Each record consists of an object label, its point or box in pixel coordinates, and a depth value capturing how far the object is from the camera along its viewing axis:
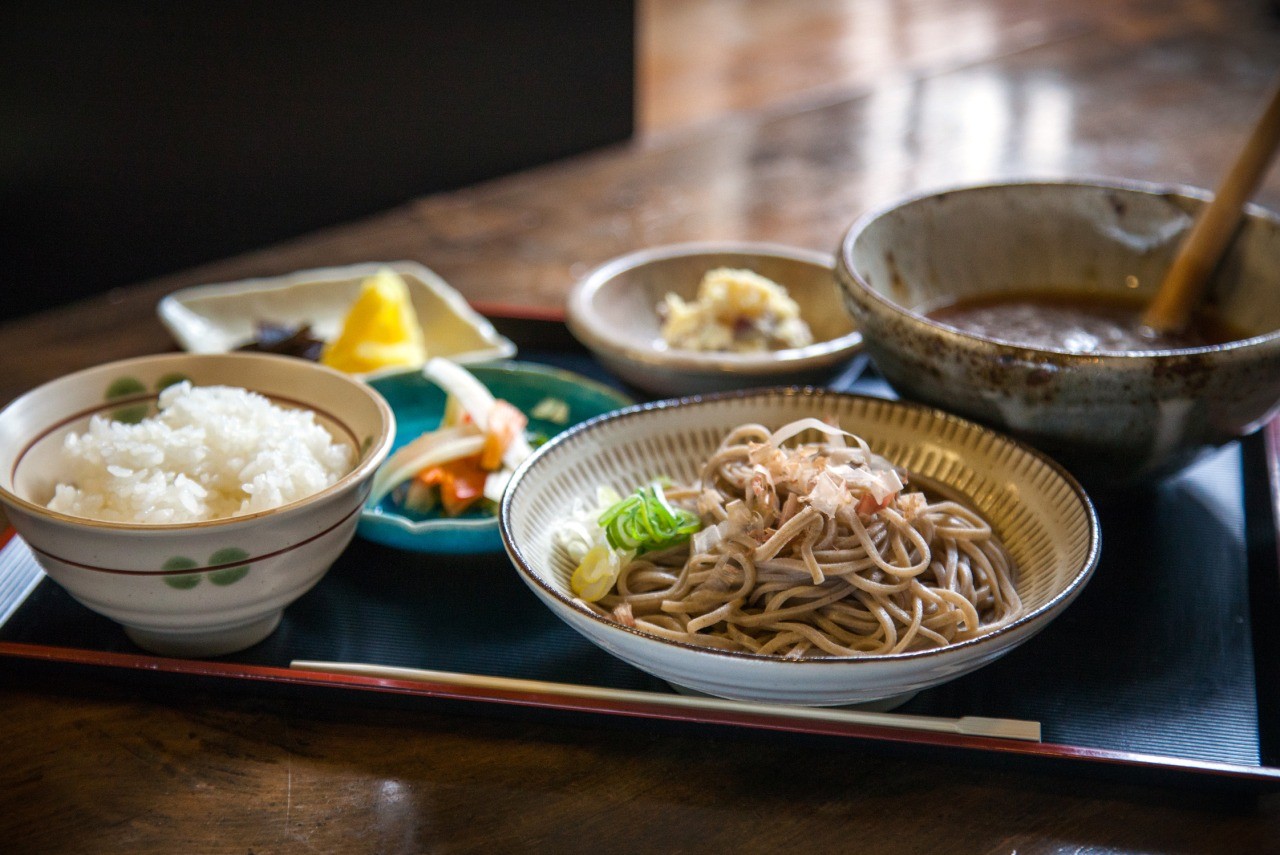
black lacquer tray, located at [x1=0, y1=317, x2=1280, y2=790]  0.58
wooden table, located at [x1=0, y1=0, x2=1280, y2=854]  0.56
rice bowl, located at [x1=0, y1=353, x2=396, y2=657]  0.58
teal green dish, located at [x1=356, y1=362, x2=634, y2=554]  0.74
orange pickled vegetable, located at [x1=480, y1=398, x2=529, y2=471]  0.69
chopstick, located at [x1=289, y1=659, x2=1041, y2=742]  0.57
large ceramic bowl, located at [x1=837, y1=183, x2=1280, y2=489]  0.63
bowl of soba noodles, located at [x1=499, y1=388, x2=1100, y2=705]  0.56
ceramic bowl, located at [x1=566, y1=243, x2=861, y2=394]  0.74
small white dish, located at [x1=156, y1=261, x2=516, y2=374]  0.81
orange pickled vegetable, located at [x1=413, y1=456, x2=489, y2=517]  0.68
